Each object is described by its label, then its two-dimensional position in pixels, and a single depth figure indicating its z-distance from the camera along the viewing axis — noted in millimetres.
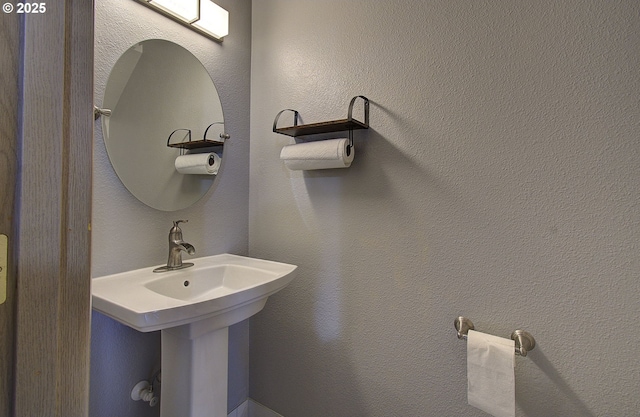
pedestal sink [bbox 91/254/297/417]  761
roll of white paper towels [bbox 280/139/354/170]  1121
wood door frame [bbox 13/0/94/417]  315
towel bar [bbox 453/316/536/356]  884
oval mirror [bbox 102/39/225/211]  1062
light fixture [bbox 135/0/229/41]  1163
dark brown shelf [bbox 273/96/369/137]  1110
